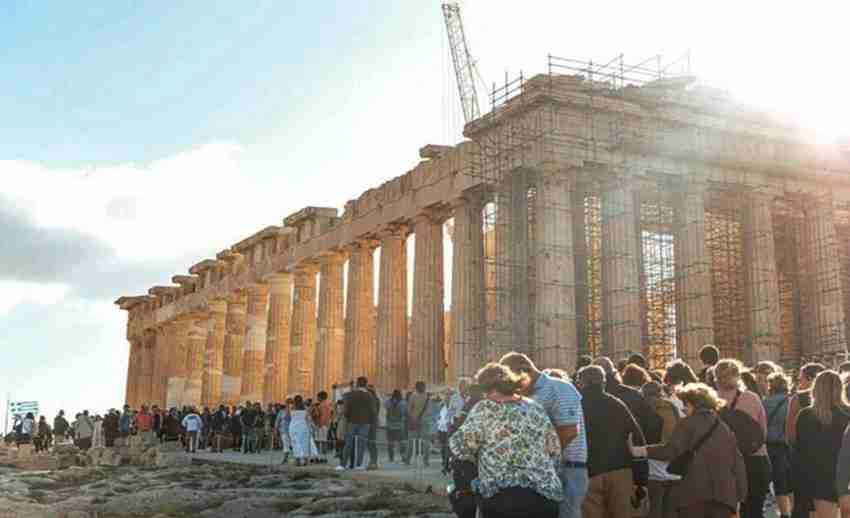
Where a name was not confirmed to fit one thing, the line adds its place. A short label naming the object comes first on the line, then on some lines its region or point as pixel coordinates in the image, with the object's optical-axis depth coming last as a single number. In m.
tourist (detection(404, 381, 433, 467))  22.05
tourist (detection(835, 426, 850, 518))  9.05
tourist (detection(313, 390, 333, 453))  27.11
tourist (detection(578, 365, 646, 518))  8.93
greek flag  51.25
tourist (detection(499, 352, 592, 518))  8.28
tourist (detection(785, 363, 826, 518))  10.46
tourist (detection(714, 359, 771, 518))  9.94
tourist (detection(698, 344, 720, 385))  13.15
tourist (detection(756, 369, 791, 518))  11.74
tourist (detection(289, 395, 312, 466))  24.33
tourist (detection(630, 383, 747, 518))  8.70
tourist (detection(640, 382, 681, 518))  9.66
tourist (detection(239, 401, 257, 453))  31.67
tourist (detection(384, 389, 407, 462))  24.00
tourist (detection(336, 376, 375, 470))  21.19
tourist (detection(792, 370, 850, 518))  9.70
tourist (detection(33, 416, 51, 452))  41.38
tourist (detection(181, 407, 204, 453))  33.44
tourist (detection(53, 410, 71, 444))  42.49
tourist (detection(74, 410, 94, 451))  38.12
